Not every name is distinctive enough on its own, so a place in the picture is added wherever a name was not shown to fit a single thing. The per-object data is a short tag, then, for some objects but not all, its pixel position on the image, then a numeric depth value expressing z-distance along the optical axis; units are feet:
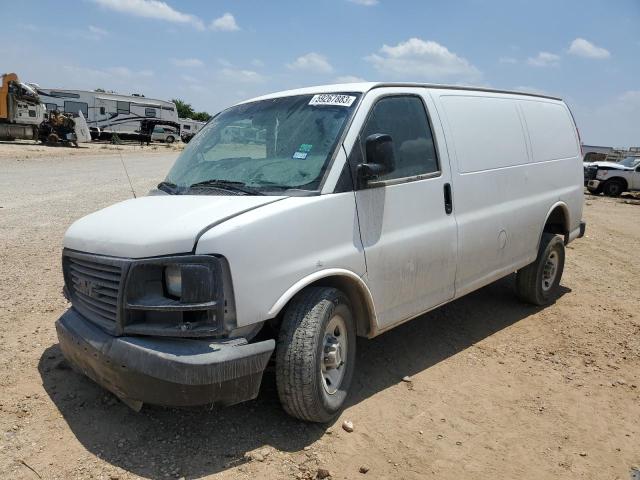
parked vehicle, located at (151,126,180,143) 152.46
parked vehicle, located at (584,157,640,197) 73.20
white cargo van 9.70
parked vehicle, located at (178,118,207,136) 169.48
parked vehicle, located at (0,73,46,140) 96.68
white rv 135.54
